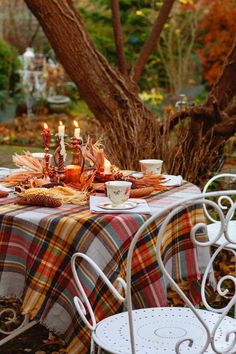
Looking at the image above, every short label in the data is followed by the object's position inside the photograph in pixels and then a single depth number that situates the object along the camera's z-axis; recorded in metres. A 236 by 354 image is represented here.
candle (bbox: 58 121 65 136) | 3.57
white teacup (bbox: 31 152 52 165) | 3.83
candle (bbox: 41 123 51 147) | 3.60
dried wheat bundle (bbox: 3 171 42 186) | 3.69
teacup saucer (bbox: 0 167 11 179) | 3.89
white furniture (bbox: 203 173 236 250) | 3.82
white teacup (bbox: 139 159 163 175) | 3.80
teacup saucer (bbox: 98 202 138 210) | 3.17
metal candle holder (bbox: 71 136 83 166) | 3.65
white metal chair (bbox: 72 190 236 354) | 2.46
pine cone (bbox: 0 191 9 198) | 3.39
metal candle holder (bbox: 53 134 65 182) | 3.65
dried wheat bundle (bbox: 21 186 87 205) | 3.33
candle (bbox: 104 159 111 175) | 3.71
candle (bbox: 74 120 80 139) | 3.64
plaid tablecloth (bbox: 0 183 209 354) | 3.05
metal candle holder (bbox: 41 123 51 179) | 3.61
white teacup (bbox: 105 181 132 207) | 3.15
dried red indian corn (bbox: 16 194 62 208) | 3.21
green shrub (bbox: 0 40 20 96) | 12.69
